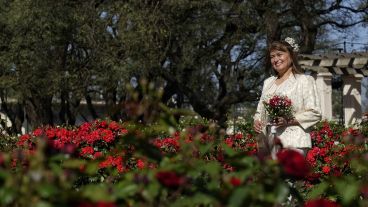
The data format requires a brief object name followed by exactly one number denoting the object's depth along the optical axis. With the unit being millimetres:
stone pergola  16641
